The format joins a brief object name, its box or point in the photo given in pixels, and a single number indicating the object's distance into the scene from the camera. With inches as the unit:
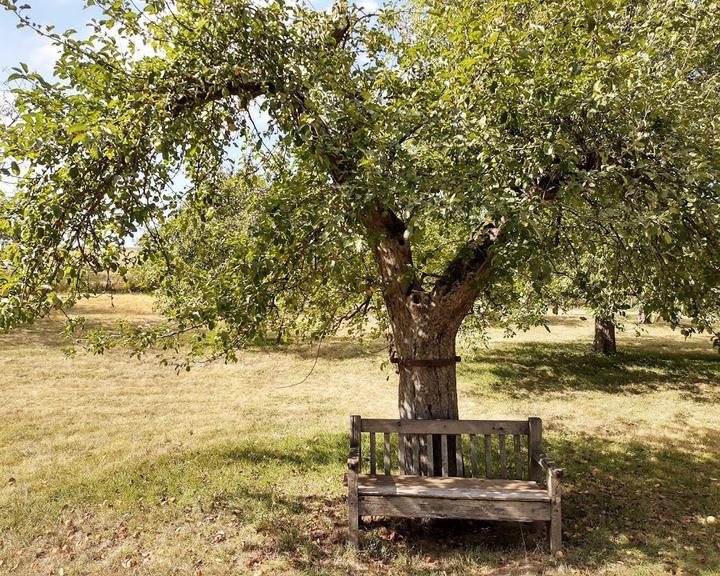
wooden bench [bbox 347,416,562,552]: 223.3
